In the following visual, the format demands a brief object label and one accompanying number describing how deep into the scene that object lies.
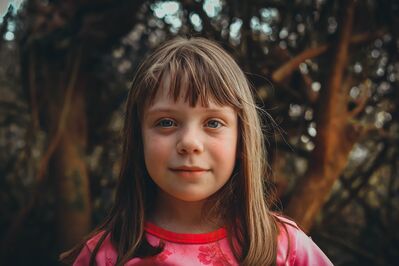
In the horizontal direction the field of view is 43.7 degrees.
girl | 1.36
